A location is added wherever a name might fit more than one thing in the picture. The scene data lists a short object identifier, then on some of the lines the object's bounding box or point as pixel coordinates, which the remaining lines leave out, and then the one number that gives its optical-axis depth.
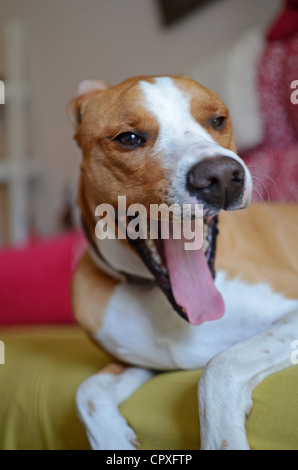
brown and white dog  0.91
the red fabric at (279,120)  1.96
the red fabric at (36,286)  2.24
